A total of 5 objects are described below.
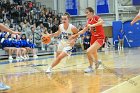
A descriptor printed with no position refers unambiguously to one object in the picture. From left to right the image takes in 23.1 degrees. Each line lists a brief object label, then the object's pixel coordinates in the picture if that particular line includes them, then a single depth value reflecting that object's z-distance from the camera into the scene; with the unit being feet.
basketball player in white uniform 32.48
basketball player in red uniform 33.42
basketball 30.68
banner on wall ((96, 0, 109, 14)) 113.39
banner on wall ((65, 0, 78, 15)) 115.24
